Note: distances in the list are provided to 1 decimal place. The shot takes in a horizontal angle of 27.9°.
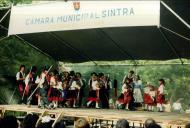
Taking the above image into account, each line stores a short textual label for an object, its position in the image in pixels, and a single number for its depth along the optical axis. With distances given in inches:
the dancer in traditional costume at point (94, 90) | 584.7
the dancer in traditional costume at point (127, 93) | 575.2
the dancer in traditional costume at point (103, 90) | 593.3
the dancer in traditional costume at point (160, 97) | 573.6
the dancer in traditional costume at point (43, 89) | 526.4
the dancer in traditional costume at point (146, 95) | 593.9
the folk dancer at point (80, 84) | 588.4
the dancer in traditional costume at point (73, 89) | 586.2
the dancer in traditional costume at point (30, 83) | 574.6
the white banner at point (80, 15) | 387.9
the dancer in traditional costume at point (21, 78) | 573.5
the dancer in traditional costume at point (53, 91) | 558.6
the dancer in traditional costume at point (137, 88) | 593.6
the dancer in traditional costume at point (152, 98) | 589.0
